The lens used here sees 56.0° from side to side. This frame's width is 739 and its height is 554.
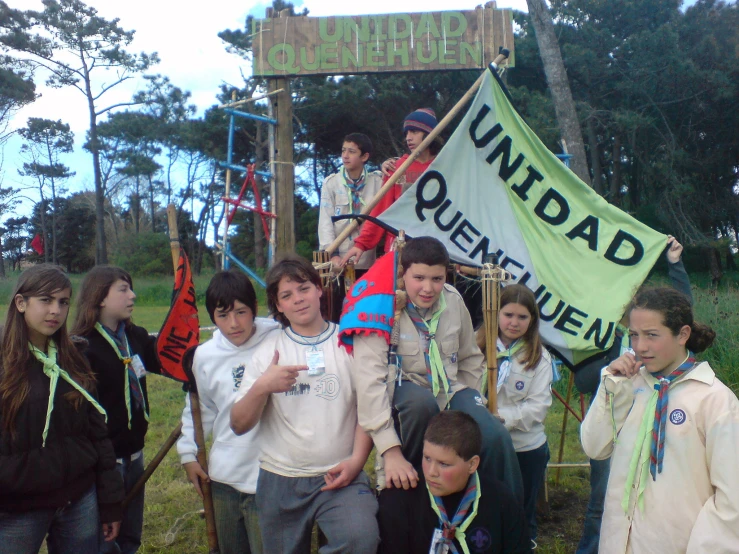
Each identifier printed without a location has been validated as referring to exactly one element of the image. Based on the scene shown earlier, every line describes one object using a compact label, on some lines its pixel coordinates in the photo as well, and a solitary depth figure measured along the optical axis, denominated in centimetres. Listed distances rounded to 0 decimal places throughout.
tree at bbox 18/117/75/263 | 3261
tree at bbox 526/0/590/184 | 1046
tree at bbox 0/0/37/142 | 2638
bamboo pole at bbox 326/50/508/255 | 421
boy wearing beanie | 475
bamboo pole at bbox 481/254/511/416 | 358
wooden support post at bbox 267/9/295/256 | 788
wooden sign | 650
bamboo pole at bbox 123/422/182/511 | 382
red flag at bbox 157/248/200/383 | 392
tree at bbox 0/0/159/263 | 2742
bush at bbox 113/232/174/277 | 3027
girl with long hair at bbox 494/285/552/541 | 401
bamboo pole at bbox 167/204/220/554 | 371
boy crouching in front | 284
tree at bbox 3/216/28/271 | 3856
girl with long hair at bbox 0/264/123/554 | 294
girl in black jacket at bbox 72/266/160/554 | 367
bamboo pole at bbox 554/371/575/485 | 559
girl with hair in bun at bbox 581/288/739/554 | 264
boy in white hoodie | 350
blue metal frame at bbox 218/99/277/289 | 747
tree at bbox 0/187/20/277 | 3253
